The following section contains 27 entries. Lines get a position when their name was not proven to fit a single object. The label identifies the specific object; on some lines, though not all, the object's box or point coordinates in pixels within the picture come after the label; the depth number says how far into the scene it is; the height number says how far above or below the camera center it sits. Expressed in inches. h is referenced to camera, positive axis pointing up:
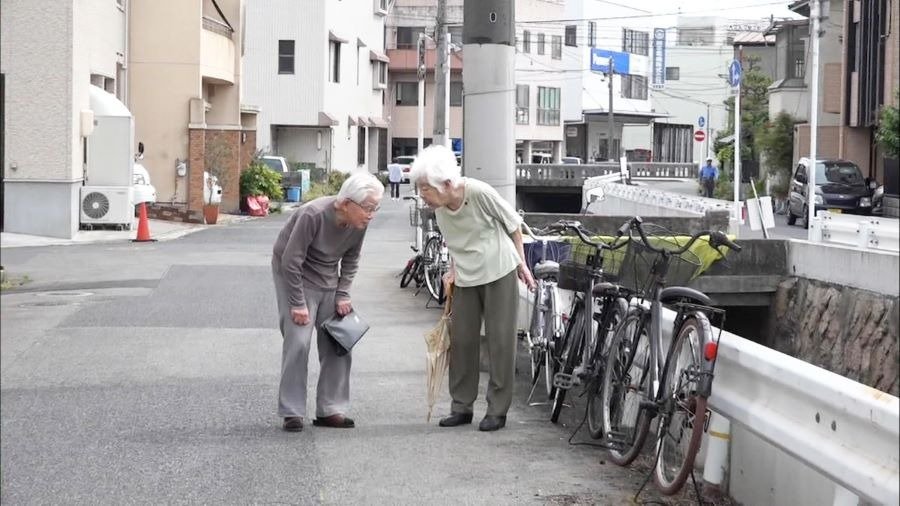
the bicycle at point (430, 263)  606.2 -38.2
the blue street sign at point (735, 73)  1141.1 +103.2
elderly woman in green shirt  326.0 -24.4
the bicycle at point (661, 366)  249.9 -37.8
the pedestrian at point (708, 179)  2007.9 +14.8
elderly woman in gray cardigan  311.4 -25.0
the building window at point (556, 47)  3297.2 +358.4
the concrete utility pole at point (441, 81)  1306.6 +107.6
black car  1380.4 +1.5
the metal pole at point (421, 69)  2150.6 +195.4
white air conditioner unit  1028.5 -20.3
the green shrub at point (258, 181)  1498.5 +0.9
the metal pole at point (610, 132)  3245.6 +144.1
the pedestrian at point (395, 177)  2101.4 +11.0
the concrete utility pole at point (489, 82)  452.1 +36.5
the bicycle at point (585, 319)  319.3 -33.7
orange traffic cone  971.9 -36.8
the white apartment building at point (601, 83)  3479.3 +294.0
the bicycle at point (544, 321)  370.3 -39.5
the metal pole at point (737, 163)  1110.9 +22.8
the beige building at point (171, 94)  1352.1 +91.5
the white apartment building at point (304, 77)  2091.5 +175.2
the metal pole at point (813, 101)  1113.4 +79.3
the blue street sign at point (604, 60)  3570.4 +355.0
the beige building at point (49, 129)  934.4 +36.9
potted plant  1421.0 +23.6
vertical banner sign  3949.3 +377.6
